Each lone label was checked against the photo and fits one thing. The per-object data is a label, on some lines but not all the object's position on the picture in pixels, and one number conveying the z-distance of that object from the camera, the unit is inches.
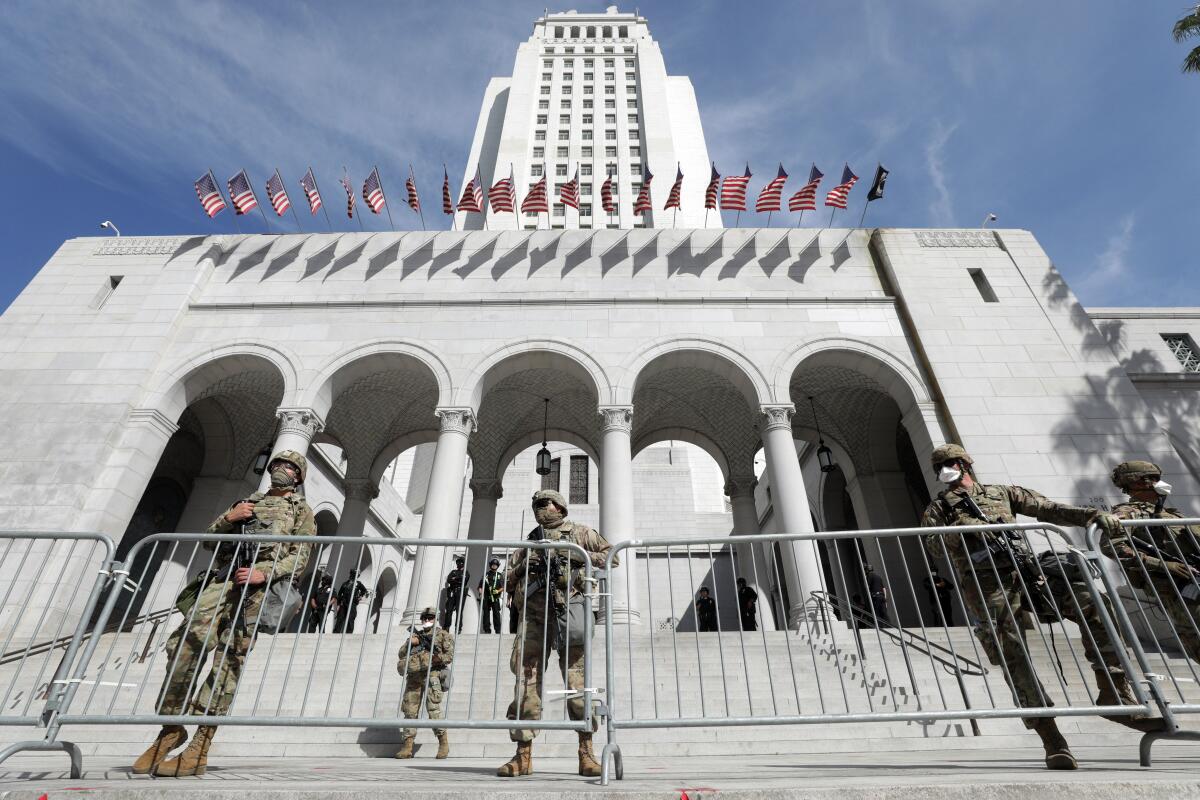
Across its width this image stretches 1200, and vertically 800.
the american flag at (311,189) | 541.0
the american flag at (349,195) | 550.0
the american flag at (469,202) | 549.0
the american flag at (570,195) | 576.1
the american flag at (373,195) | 553.0
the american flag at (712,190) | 548.4
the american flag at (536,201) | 564.1
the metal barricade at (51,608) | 148.7
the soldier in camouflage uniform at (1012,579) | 161.2
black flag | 532.4
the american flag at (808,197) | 543.5
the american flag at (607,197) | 573.7
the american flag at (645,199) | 561.3
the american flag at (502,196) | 557.0
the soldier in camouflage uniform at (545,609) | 157.6
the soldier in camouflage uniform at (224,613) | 154.6
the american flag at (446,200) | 575.2
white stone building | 442.6
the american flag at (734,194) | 548.4
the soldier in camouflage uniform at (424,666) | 247.9
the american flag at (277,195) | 539.5
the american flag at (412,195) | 578.2
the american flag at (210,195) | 528.7
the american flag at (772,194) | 553.3
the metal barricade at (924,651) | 150.6
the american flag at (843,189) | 552.7
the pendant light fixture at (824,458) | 513.7
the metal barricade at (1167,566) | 179.2
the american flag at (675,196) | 576.4
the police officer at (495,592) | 253.1
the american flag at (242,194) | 528.7
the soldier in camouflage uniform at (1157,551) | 183.0
